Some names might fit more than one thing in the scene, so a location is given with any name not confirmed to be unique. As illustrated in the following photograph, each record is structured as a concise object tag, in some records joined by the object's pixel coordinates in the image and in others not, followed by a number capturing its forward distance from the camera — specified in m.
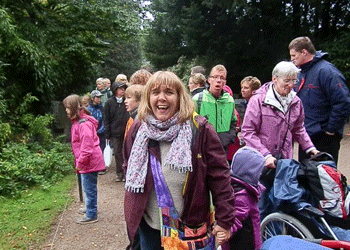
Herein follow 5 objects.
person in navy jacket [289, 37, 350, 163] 4.39
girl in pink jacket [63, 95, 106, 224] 5.24
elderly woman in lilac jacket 3.96
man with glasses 5.00
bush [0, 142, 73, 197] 7.29
